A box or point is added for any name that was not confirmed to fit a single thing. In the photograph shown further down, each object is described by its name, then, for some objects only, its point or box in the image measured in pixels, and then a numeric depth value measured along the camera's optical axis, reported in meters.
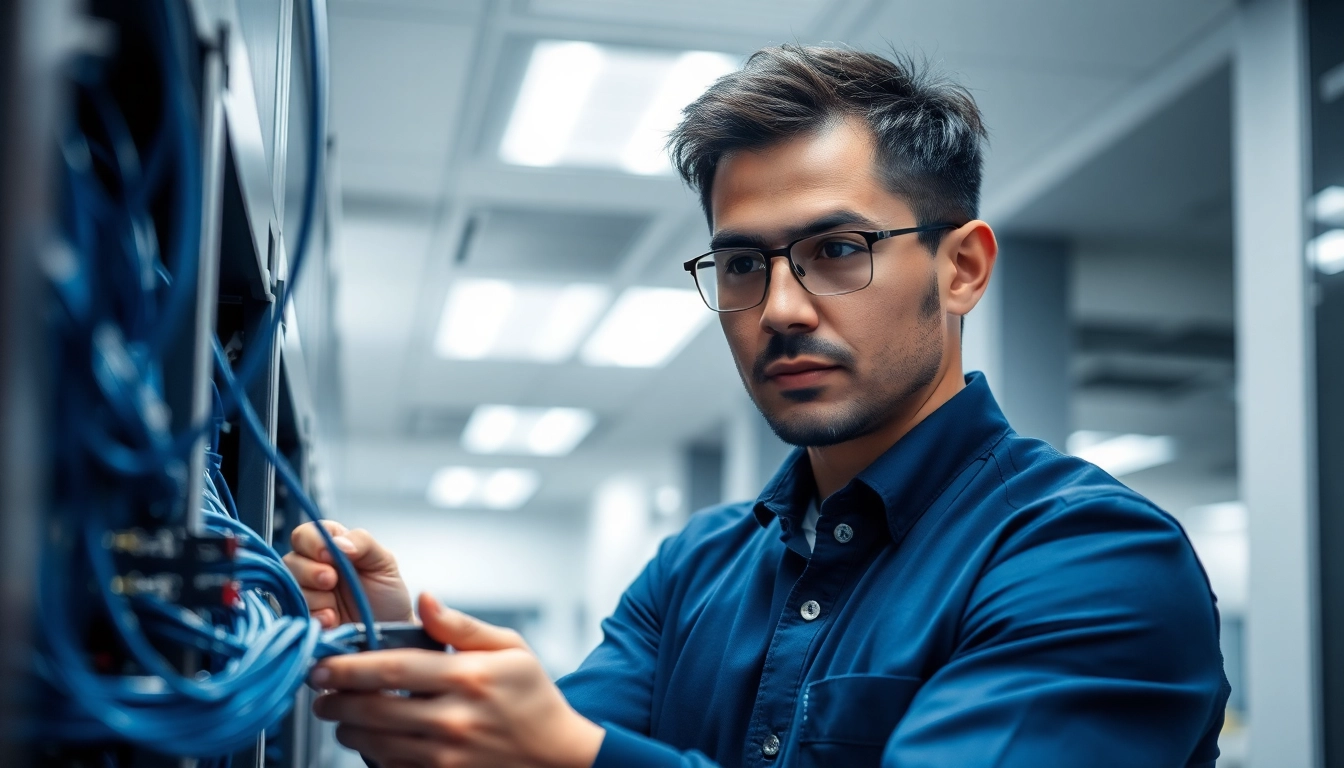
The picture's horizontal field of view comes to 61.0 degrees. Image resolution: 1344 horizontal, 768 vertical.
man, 0.76
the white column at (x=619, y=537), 8.73
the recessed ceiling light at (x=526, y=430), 6.41
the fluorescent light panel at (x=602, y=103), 2.52
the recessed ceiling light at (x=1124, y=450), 6.81
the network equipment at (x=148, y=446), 0.41
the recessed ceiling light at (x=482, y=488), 8.86
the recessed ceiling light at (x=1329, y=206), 2.02
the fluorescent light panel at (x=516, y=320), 4.21
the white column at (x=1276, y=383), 2.01
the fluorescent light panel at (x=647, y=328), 4.29
